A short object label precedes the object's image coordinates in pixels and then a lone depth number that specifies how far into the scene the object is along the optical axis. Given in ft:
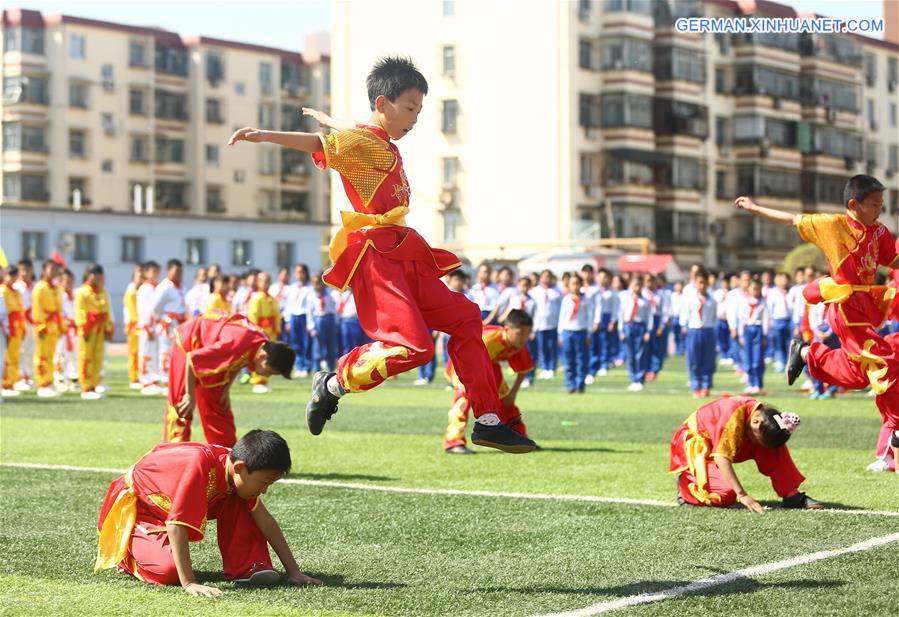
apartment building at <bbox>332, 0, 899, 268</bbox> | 197.57
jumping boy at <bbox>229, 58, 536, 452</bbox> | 24.94
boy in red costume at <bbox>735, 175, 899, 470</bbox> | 35.09
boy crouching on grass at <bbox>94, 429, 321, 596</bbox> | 23.58
